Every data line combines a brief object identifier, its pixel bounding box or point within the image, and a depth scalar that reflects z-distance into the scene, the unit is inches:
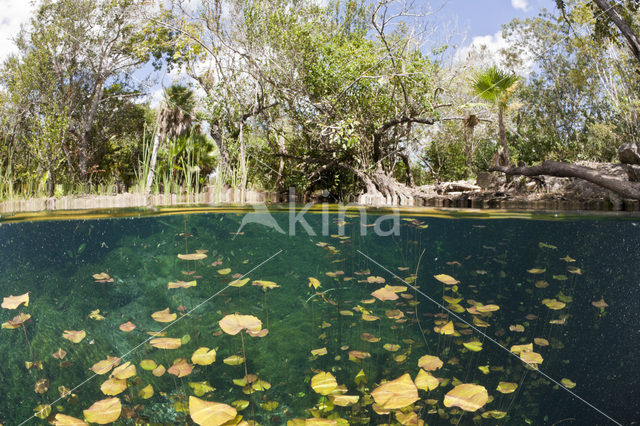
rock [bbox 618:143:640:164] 338.0
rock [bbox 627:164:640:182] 314.4
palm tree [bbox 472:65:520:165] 449.7
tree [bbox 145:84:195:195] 558.6
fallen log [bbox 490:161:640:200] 292.8
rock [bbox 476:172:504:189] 443.8
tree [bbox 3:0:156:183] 594.2
